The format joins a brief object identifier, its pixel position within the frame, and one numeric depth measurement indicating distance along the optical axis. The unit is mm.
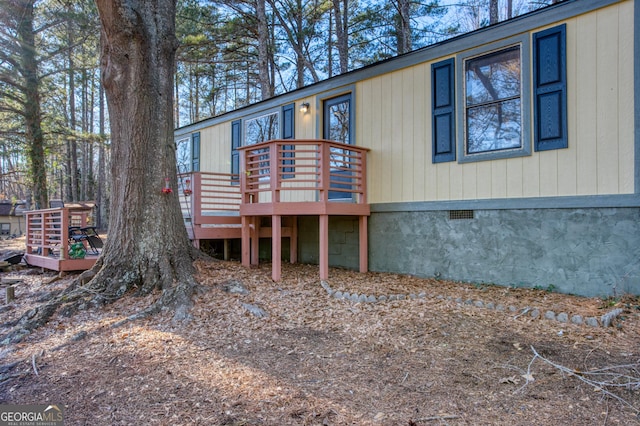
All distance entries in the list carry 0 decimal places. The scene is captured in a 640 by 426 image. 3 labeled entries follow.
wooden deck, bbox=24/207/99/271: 6379
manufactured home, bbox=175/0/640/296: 4492
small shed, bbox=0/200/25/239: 17333
